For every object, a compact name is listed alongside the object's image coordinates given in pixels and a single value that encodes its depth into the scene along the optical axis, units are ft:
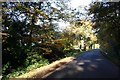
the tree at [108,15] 24.40
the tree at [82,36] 70.24
